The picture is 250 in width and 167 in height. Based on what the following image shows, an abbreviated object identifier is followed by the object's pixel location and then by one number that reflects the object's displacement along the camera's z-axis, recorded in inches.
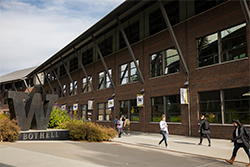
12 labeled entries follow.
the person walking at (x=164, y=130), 516.4
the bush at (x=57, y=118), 708.7
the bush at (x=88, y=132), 600.1
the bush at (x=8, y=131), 482.4
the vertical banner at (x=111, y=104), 1141.2
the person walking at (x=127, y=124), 864.6
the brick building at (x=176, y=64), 639.8
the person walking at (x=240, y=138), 329.7
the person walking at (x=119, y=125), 771.4
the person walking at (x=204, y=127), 553.9
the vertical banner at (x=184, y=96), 738.8
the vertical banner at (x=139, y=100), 940.6
